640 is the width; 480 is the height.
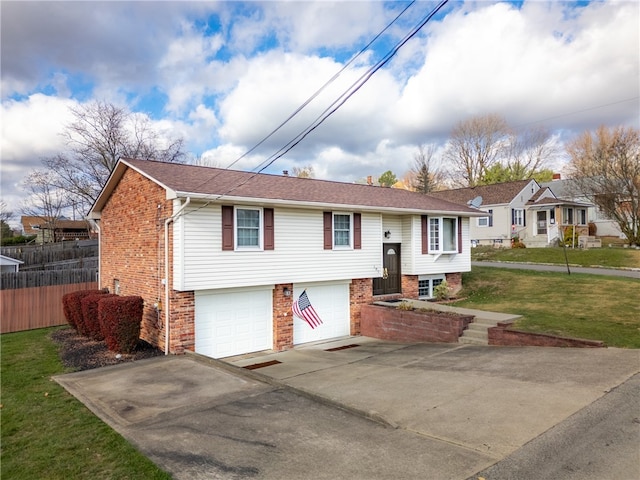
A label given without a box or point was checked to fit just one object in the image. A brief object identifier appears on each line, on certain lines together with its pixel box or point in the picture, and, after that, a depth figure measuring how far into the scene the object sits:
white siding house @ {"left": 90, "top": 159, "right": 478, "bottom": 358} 11.11
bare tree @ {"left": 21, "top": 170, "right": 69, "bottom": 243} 39.72
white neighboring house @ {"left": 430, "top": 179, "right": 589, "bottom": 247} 32.84
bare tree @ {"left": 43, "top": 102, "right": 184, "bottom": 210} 31.05
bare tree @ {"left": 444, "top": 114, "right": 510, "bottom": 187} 46.97
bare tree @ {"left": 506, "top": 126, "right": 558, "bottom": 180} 47.47
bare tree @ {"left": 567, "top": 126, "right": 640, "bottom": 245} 29.31
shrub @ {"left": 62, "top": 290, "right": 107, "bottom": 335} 13.09
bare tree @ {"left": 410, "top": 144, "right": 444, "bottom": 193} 50.41
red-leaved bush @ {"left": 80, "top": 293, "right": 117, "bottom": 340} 11.93
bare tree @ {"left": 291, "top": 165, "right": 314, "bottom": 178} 52.09
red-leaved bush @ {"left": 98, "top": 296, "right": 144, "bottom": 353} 10.47
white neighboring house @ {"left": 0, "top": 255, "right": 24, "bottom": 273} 20.23
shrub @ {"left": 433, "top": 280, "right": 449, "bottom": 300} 16.94
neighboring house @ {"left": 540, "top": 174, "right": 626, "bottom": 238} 38.14
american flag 13.66
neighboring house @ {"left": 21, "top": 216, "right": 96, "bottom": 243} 40.94
